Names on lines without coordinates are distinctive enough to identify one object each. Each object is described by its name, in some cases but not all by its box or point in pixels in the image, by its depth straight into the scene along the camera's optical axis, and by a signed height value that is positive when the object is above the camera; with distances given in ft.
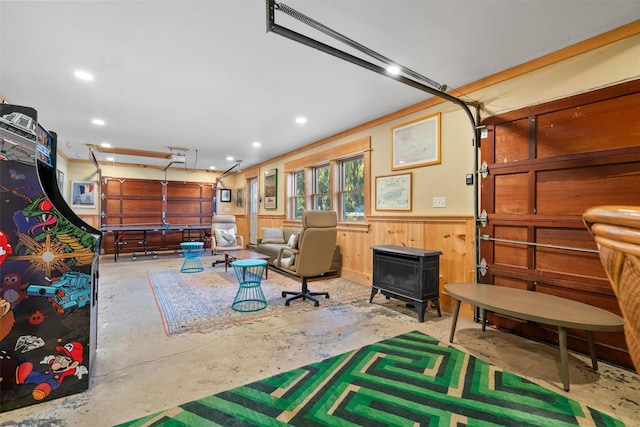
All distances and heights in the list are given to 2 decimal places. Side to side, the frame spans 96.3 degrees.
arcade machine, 5.39 -1.39
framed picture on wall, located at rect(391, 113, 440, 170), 11.53 +3.09
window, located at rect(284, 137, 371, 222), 15.61 +2.19
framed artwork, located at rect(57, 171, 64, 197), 21.59 +2.71
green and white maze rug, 5.17 -3.70
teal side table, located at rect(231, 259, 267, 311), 11.30 -3.60
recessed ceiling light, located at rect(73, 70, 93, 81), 9.43 +4.66
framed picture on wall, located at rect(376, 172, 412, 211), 12.74 +1.06
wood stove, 10.05 -2.25
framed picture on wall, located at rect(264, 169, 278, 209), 24.05 +2.21
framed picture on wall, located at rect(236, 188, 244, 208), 31.68 +1.82
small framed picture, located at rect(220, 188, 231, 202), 32.35 +2.18
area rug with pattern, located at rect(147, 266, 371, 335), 9.96 -3.68
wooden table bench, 5.98 -2.19
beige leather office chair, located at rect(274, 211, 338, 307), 11.37 -1.44
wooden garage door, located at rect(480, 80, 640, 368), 7.13 +0.72
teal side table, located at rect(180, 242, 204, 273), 18.49 -2.76
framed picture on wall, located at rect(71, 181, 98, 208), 24.95 +1.76
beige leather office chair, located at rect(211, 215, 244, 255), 20.25 -1.55
